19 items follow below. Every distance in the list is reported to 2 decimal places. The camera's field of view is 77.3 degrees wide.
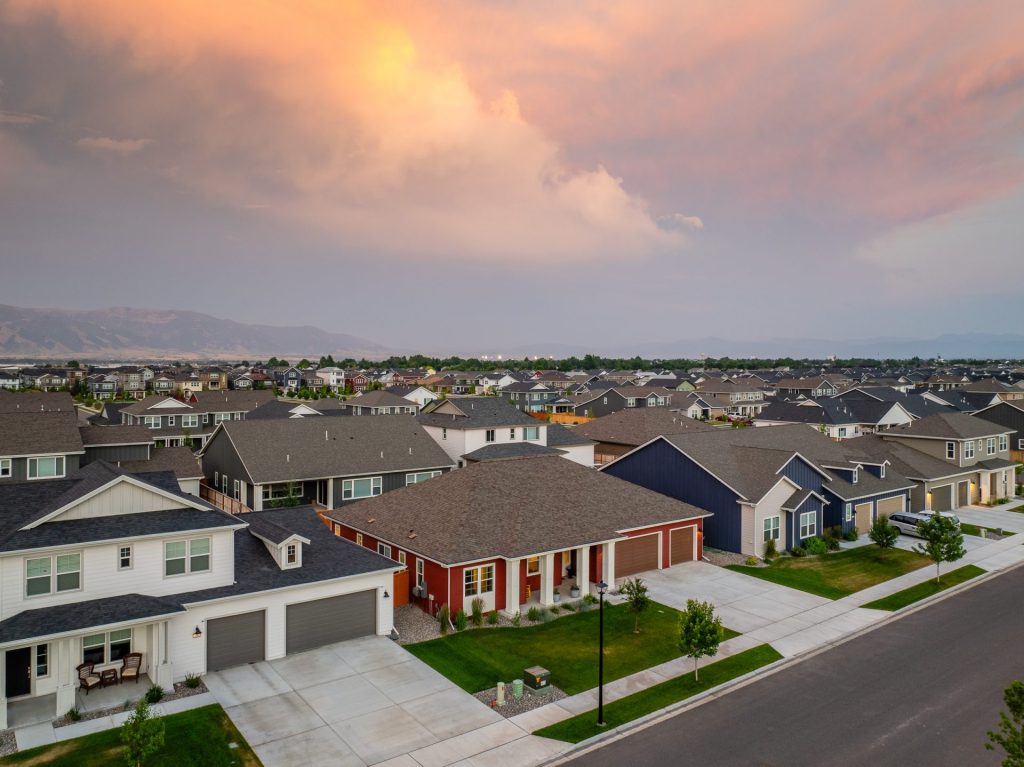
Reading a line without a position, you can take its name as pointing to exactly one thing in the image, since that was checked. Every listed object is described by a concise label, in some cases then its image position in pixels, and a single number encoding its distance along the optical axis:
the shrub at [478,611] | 27.75
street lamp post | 19.15
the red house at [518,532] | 28.59
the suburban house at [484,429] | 54.00
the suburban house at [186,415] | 77.49
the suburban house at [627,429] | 62.66
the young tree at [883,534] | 38.50
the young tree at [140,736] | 15.98
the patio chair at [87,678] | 20.83
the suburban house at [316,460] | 46.91
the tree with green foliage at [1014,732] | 12.93
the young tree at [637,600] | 27.06
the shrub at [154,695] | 20.52
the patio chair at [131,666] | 21.41
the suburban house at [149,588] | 20.38
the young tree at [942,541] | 33.47
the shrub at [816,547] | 39.38
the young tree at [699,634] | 22.03
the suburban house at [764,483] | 39.12
